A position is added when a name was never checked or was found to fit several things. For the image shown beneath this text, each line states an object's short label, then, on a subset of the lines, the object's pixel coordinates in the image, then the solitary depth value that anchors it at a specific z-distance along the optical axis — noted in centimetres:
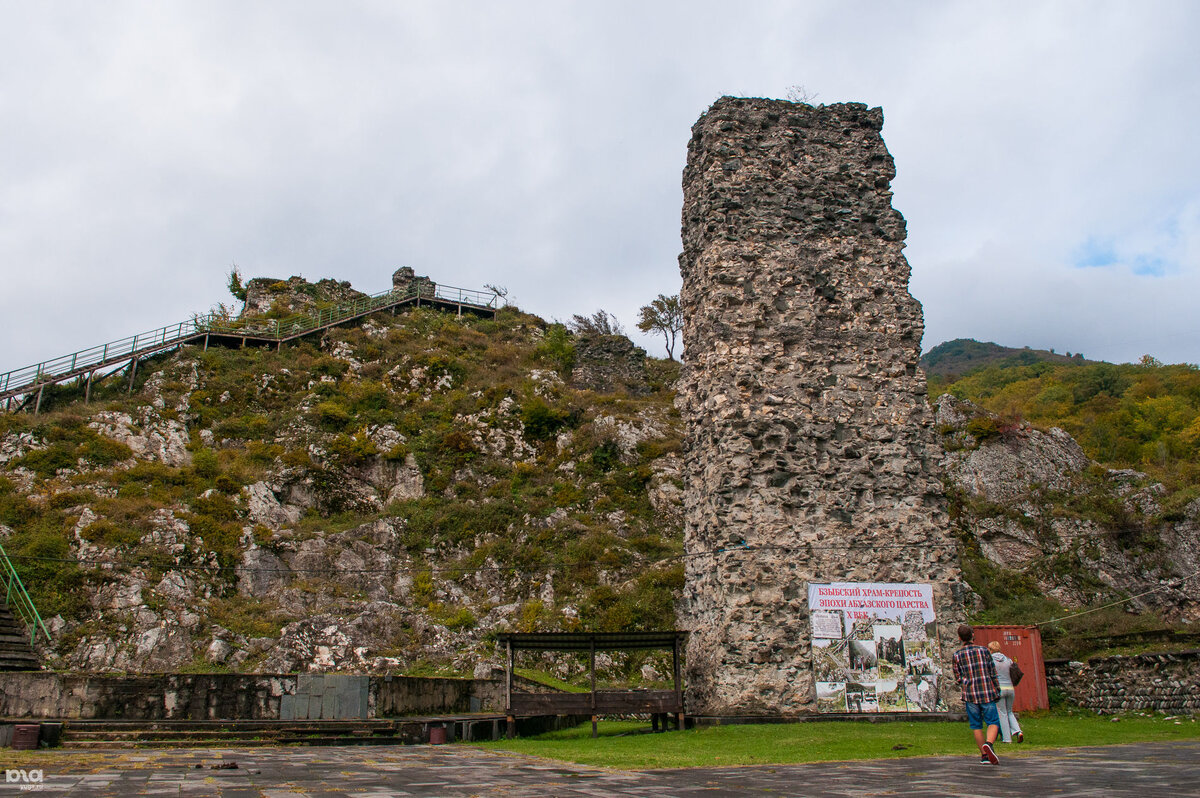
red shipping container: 1359
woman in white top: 858
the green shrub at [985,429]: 2594
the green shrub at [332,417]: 2843
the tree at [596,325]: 4361
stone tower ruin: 1226
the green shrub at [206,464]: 2466
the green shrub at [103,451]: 2408
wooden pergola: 1150
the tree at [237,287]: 4116
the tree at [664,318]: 4962
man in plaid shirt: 718
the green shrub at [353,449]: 2683
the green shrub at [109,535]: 2003
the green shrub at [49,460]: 2309
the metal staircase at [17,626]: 1574
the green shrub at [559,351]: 3656
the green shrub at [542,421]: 3022
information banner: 1188
